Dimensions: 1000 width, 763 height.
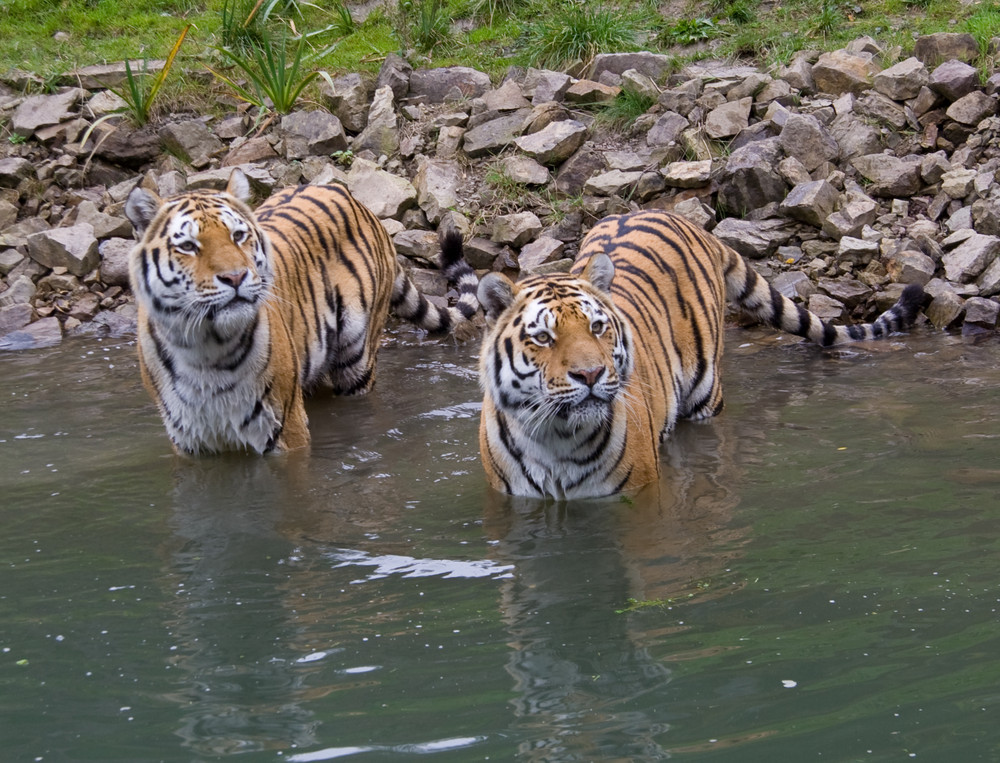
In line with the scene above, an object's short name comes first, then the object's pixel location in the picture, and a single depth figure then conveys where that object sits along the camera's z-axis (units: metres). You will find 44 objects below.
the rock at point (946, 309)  13.00
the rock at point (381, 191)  16.22
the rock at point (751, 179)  14.91
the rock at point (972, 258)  13.28
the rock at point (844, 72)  16.30
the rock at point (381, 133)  17.50
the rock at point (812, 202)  14.45
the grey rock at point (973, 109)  15.07
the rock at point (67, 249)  15.94
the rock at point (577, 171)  16.12
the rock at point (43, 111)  18.31
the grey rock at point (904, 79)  15.70
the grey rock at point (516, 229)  15.37
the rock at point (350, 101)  18.12
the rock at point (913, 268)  13.43
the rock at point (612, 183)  15.63
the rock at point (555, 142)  16.37
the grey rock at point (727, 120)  15.94
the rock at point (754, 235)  14.48
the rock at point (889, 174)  14.69
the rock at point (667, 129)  16.20
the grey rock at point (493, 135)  16.97
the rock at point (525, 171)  16.23
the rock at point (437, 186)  16.09
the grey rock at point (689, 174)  15.37
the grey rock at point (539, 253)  14.77
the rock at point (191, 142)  17.86
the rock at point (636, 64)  17.59
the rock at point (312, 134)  17.53
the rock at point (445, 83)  18.36
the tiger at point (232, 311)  9.20
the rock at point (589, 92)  17.22
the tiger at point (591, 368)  7.76
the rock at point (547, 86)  17.39
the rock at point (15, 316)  15.09
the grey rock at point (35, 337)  14.77
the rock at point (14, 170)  17.53
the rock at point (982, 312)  12.77
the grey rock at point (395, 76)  18.37
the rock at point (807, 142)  15.20
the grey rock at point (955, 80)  15.27
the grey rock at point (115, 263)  15.97
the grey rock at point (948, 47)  16.06
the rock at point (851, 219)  14.27
